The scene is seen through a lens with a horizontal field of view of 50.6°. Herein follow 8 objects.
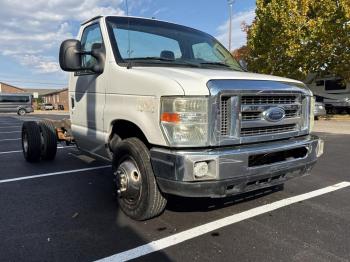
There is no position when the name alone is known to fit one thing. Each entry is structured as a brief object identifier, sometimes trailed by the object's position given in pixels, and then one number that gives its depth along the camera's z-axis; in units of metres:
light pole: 34.12
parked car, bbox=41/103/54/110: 65.94
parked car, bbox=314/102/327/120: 21.75
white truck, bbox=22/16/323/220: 3.37
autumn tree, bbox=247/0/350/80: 20.45
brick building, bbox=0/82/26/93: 101.38
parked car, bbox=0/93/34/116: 42.66
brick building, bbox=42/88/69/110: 82.62
